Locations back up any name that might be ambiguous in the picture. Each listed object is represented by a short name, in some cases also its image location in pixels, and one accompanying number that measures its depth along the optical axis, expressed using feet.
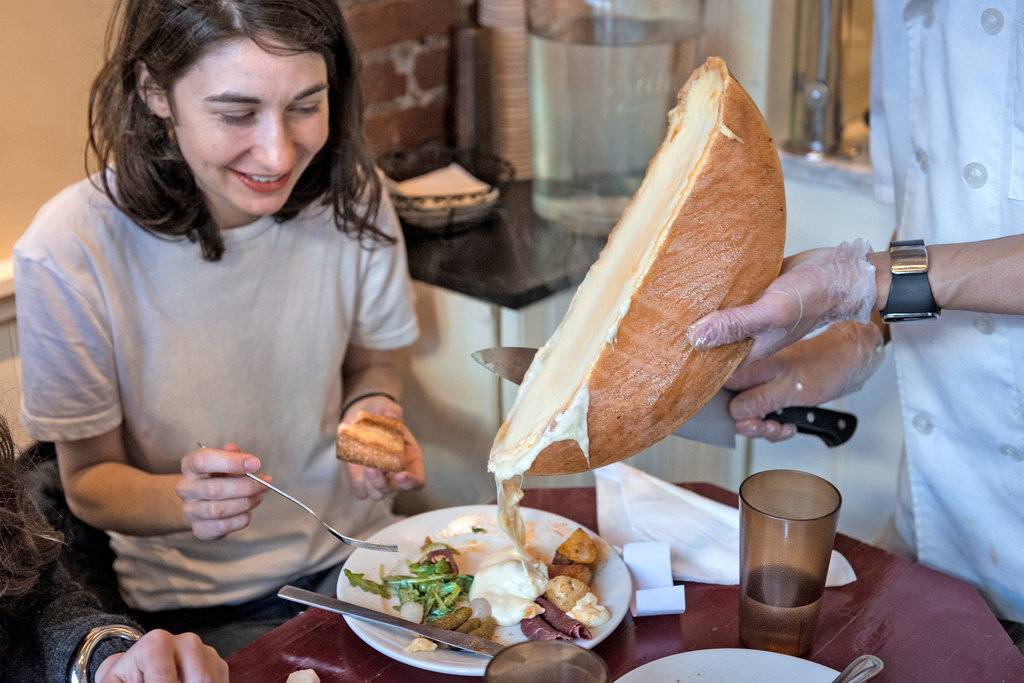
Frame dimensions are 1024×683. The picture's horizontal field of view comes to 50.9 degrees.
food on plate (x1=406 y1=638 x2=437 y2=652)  3.46
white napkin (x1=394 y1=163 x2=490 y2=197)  6.80
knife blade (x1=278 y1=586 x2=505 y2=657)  3.41
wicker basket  6.49
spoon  3.13
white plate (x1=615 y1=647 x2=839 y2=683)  3.28
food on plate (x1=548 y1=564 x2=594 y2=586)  3.80
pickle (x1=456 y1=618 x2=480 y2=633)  3.58
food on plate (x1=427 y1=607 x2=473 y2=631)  3.58
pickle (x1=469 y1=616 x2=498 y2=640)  3.57
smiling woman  4.44
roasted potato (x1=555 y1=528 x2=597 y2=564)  3.86
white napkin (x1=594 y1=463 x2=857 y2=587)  3.91
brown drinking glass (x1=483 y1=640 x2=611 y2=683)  2.68
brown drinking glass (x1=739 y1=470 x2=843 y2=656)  3.33
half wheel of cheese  3.19
